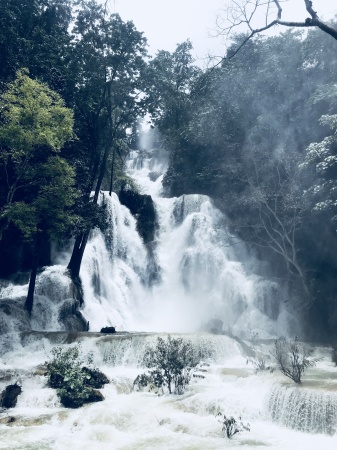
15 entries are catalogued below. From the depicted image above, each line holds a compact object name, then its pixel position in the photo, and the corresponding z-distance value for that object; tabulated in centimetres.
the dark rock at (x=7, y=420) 1037
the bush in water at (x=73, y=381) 1165
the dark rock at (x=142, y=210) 3128
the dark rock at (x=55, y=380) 1260
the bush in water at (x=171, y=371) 1227
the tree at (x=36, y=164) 1727
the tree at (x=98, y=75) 2362
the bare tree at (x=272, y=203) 2583
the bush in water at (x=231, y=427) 890
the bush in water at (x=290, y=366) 1078
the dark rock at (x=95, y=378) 1266
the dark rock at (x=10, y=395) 1173
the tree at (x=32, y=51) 2245
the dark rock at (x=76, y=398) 1150
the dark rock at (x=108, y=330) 1837
